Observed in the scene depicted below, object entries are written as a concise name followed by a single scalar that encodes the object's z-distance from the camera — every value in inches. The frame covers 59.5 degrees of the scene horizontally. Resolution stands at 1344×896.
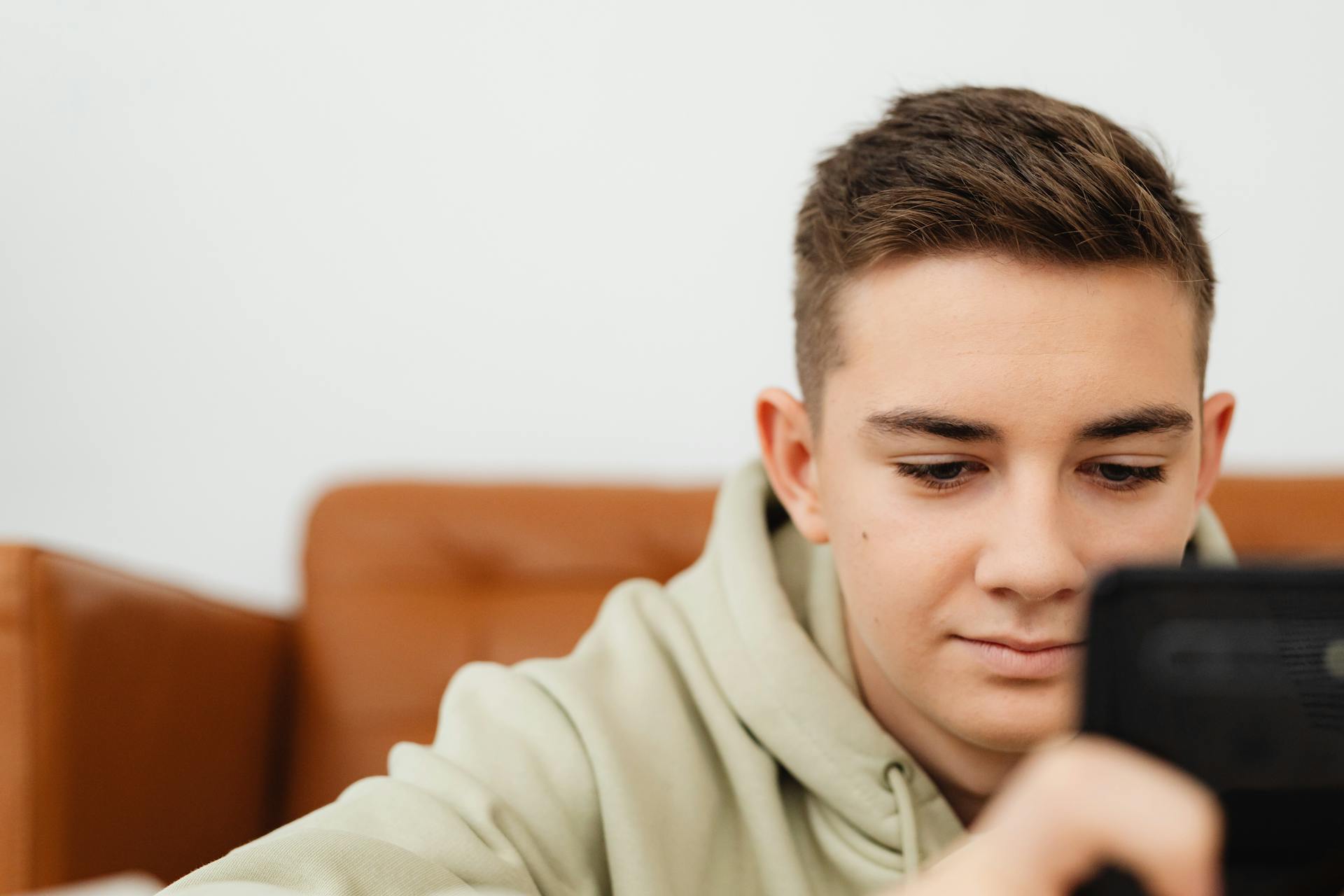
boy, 25.0
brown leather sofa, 34.4
